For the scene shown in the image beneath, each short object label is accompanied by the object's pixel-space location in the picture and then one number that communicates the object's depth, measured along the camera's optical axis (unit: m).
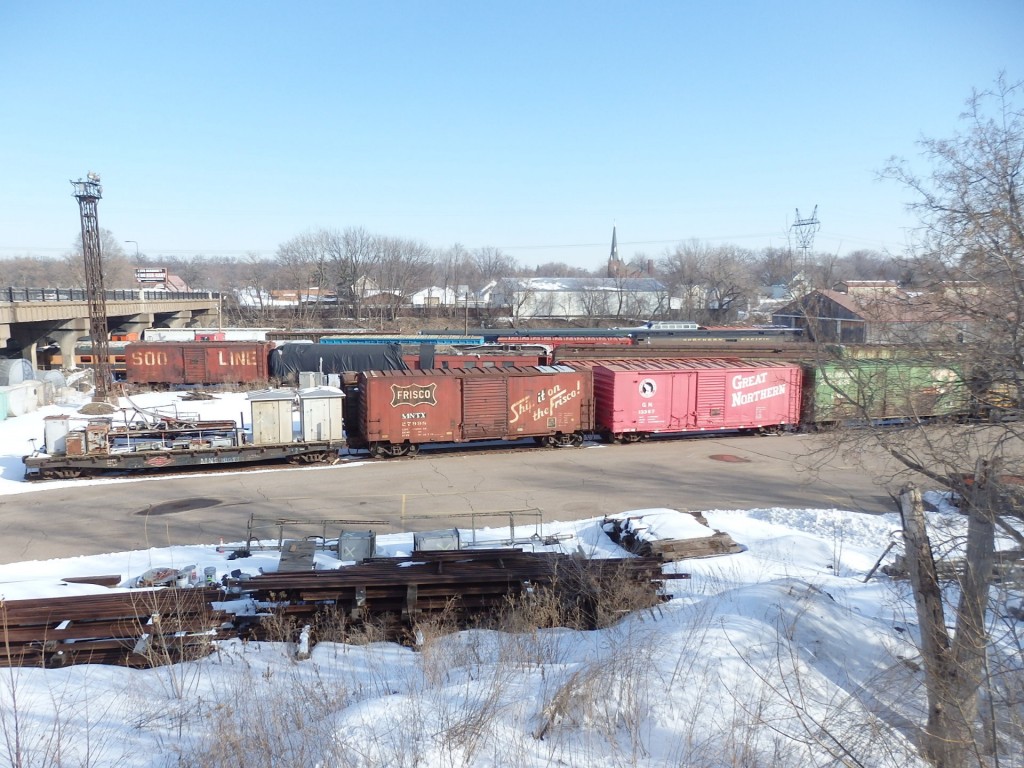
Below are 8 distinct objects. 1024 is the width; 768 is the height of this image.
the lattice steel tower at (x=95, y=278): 31.00
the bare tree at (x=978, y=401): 5.27
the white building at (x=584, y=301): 77.94
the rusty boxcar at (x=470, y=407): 19.56
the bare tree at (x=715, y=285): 73.94
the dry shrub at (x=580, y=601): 7.85
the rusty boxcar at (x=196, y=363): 32.91
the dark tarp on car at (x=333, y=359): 31.69
